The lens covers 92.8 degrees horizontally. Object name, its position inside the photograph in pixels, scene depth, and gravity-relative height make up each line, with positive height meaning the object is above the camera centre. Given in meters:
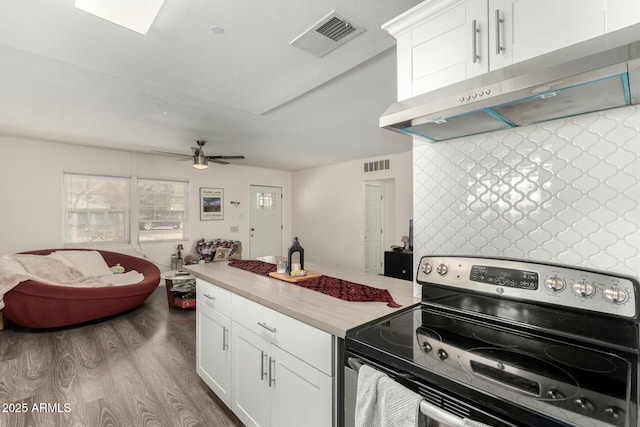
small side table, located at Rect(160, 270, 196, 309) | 4.06 -1.05
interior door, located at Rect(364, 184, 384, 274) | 6.29 -0.30
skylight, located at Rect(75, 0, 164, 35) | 1.60 +1.10
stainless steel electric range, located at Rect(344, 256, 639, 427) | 0.69 -0.42
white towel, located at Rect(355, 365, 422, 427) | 0.80 -0.53
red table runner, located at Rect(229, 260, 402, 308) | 1.49 -0.42
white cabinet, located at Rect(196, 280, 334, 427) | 1.23 -0.75
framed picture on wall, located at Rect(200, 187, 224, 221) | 6.17 +0.20
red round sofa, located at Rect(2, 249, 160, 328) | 3.19 -1.00
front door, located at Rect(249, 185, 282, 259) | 7.09 -0.19
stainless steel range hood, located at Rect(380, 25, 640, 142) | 0.80 +0.37
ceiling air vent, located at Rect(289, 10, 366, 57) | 1.74 +1.09
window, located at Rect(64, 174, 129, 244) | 4.84 +0.07
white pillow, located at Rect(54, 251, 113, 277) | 4.23 -0.70
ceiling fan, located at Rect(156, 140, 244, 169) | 4.30 +0.78
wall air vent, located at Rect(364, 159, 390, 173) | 5.81 +0.93
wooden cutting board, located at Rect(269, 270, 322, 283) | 1.88 -0.41
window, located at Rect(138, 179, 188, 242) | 5.47 +0.06
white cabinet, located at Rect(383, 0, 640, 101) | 0.96 +0.68
